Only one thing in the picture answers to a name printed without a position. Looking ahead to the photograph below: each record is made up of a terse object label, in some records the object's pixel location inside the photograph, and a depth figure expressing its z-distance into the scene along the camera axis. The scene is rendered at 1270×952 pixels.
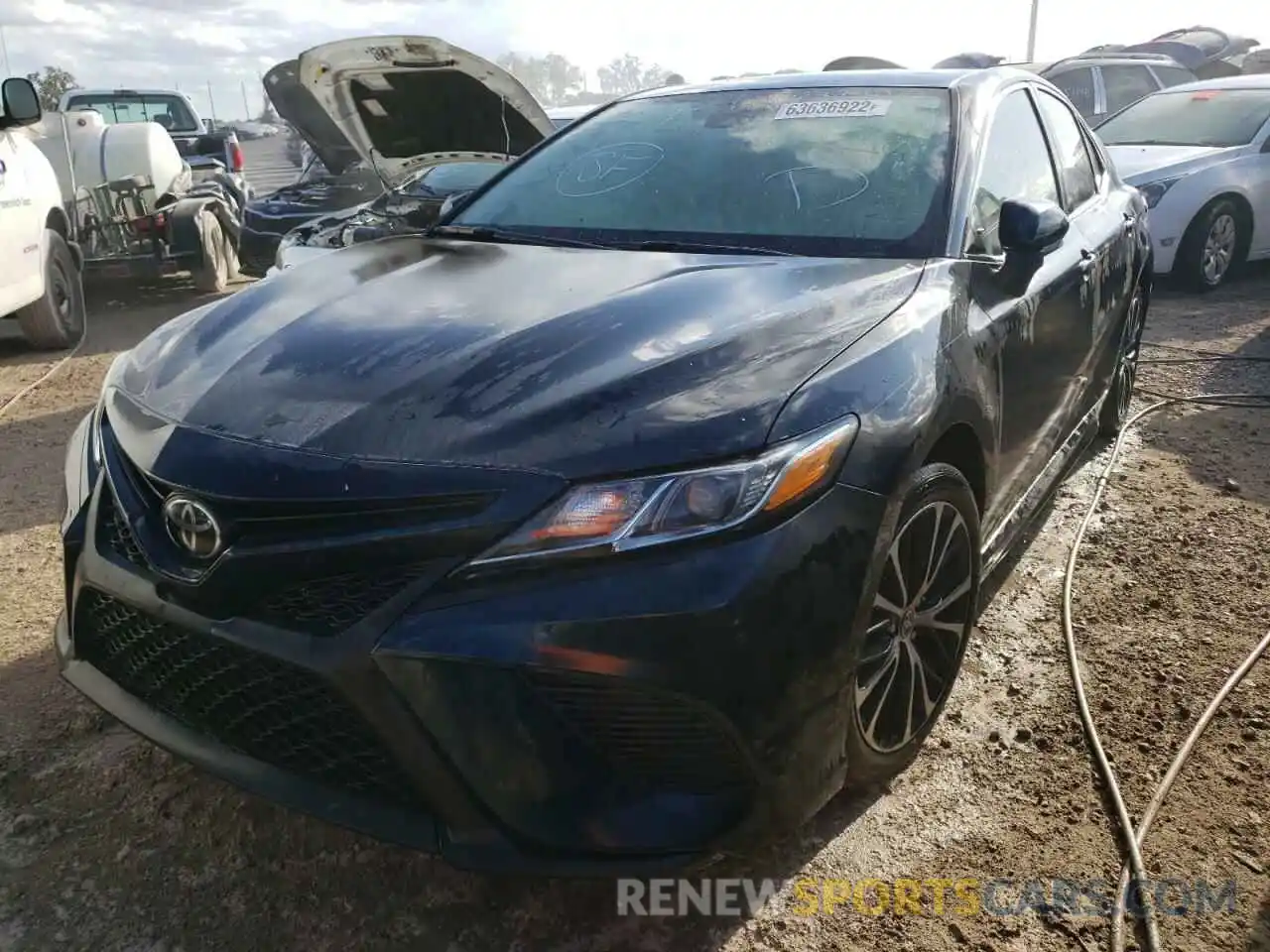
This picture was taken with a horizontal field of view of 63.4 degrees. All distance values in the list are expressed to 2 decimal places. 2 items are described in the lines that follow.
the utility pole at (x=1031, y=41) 40.28
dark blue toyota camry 1.62
